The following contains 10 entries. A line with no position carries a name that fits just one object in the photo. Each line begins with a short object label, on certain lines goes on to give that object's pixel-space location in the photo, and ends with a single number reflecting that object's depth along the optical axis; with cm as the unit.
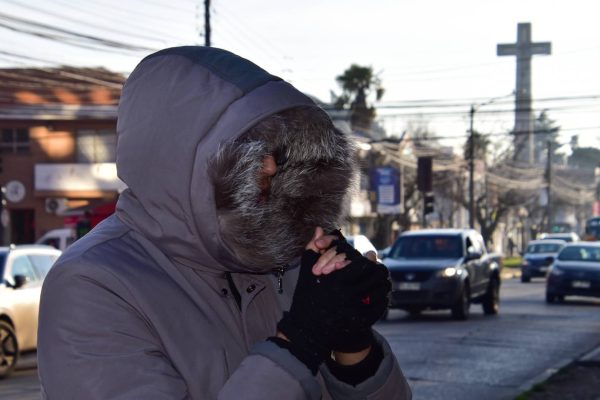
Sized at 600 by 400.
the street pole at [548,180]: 7888
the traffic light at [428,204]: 4222
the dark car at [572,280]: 2562
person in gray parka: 196
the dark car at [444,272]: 1995
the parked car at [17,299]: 1337
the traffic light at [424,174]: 4572
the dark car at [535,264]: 4194
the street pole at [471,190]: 4909
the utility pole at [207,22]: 2905
